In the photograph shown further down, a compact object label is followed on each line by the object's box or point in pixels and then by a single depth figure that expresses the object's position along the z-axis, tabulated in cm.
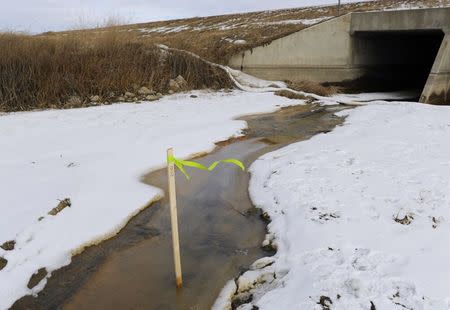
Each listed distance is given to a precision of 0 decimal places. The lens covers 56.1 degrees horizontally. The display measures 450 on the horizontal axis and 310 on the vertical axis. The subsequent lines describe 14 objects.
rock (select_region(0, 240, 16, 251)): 449
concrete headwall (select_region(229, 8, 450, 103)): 1859
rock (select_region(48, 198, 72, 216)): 526
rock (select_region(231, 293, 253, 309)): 388
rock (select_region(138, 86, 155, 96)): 1491
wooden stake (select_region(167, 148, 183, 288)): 383
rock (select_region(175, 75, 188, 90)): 1628
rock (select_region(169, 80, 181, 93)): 1591
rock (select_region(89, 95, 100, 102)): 1371
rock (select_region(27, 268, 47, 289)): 418
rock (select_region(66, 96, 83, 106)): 1316
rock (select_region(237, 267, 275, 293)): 414
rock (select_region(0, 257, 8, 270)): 428
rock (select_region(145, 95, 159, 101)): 1467
